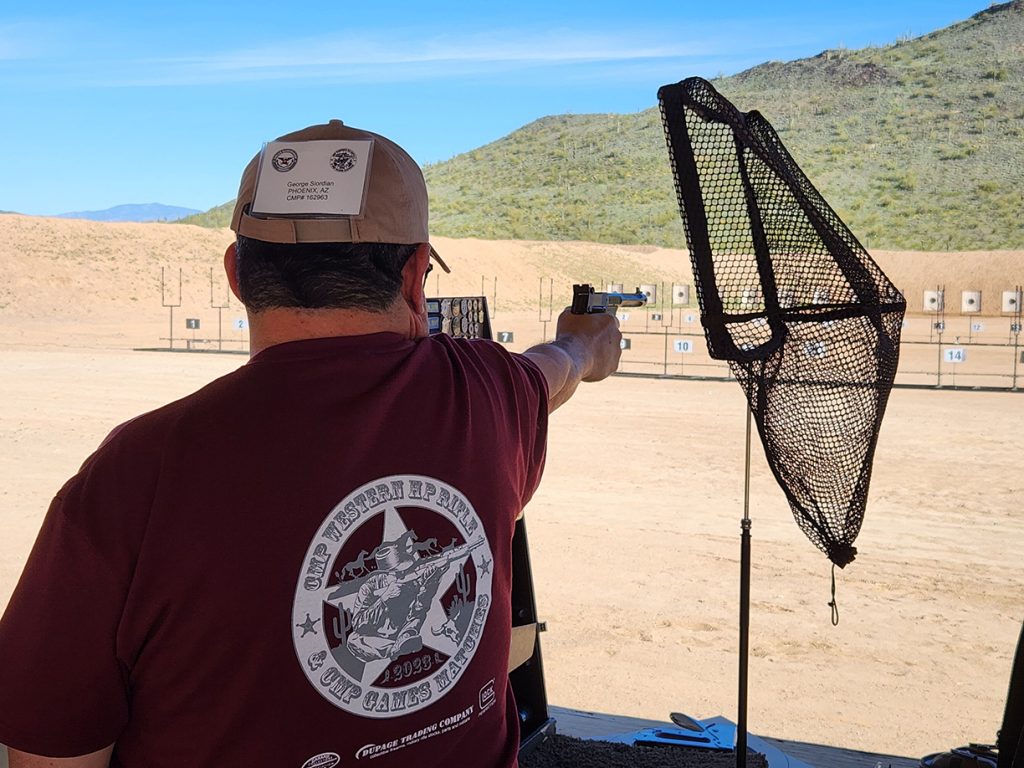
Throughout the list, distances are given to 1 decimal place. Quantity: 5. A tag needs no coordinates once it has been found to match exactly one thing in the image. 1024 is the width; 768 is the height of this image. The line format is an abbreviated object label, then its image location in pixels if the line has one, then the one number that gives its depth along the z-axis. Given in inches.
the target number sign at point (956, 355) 555.2
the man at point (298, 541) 42.3
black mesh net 80.6
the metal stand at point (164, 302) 1146.7
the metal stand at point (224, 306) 982.3
